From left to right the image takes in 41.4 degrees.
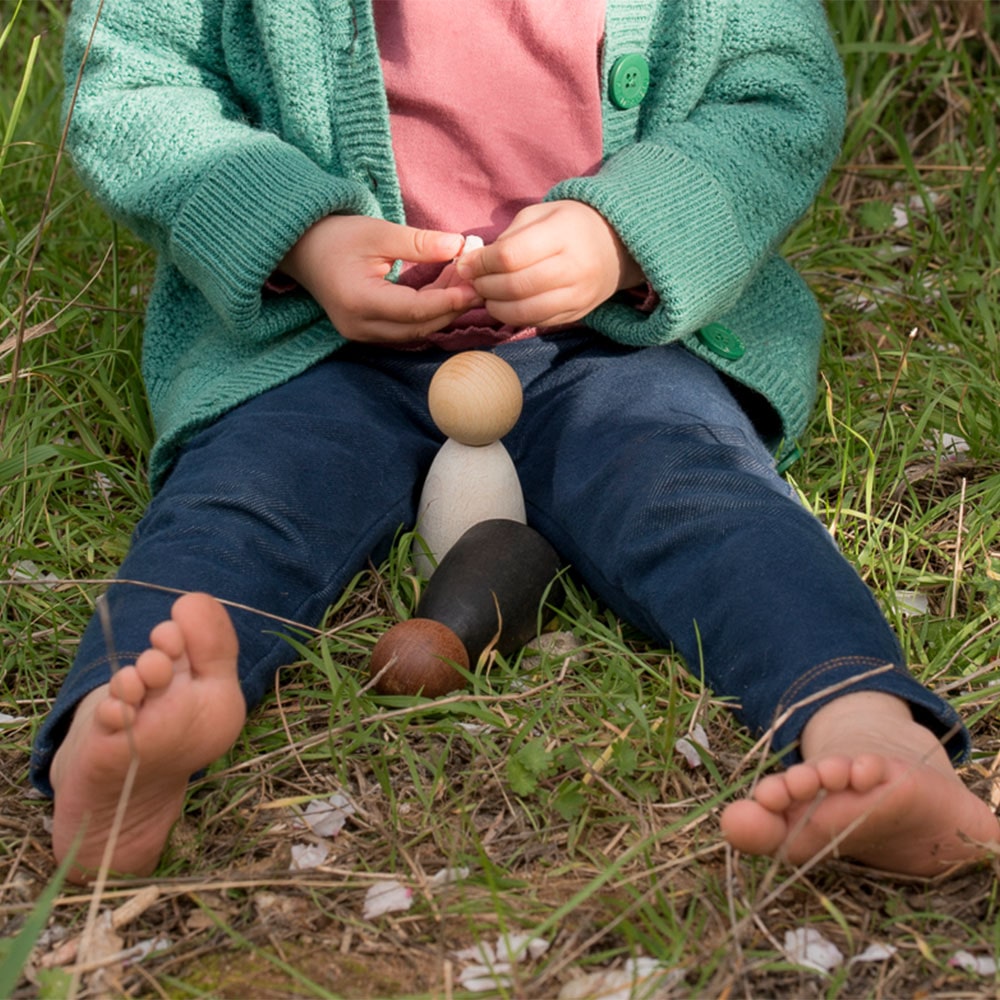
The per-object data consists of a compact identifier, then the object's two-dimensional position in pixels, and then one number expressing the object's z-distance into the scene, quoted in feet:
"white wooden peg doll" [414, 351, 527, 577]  5.72
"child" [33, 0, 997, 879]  5.38
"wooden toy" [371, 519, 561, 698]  5.15
